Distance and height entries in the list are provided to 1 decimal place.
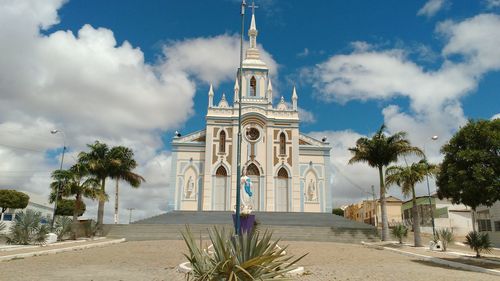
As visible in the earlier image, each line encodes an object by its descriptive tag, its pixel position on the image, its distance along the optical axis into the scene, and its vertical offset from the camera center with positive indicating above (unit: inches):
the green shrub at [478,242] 708.0 -15.9
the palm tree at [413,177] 972.6 +125.9
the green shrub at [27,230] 871.7 -8.2
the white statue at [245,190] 853.8 +81.0
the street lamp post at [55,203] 1037.0 +62.1
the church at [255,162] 1646.2 +268.0
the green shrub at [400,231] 1031.4 -0.5
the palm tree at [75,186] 1111.6 +108.1
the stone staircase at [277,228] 1123.3 +2.7
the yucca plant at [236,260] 270.1 -20.1
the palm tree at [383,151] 1093.1 +208.2
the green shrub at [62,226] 1035.3 +1.3
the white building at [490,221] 1318.9 +37.6
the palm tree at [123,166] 1248.0 +185.3
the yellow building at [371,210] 2591.0 +139.7
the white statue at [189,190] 1648.6 +149.6
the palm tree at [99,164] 1193.4 +179.8
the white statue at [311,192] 1683.1 +151.8
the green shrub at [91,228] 1133.7 -2.7
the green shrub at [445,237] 902.3 -11.0
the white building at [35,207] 1933.6 +124.8
